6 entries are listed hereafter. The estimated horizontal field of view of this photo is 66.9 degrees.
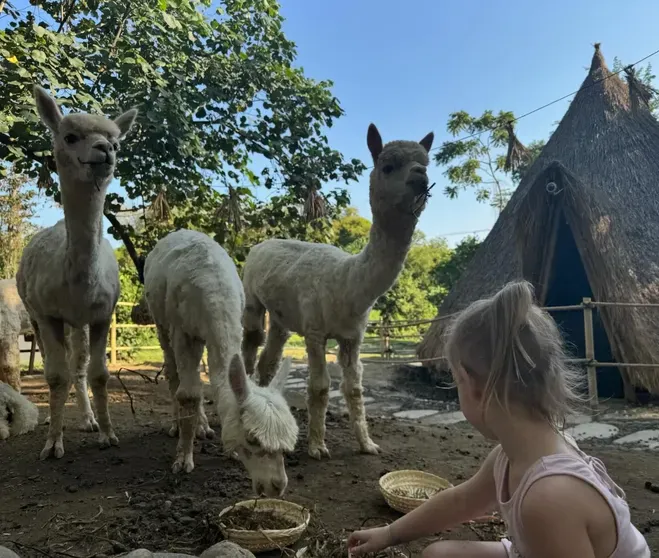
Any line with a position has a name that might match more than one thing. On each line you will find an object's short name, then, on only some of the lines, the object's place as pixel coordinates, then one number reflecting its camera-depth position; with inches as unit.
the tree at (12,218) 525.7
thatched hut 271.7
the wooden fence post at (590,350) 236.2
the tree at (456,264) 677.9
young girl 44.8
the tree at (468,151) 726.5
